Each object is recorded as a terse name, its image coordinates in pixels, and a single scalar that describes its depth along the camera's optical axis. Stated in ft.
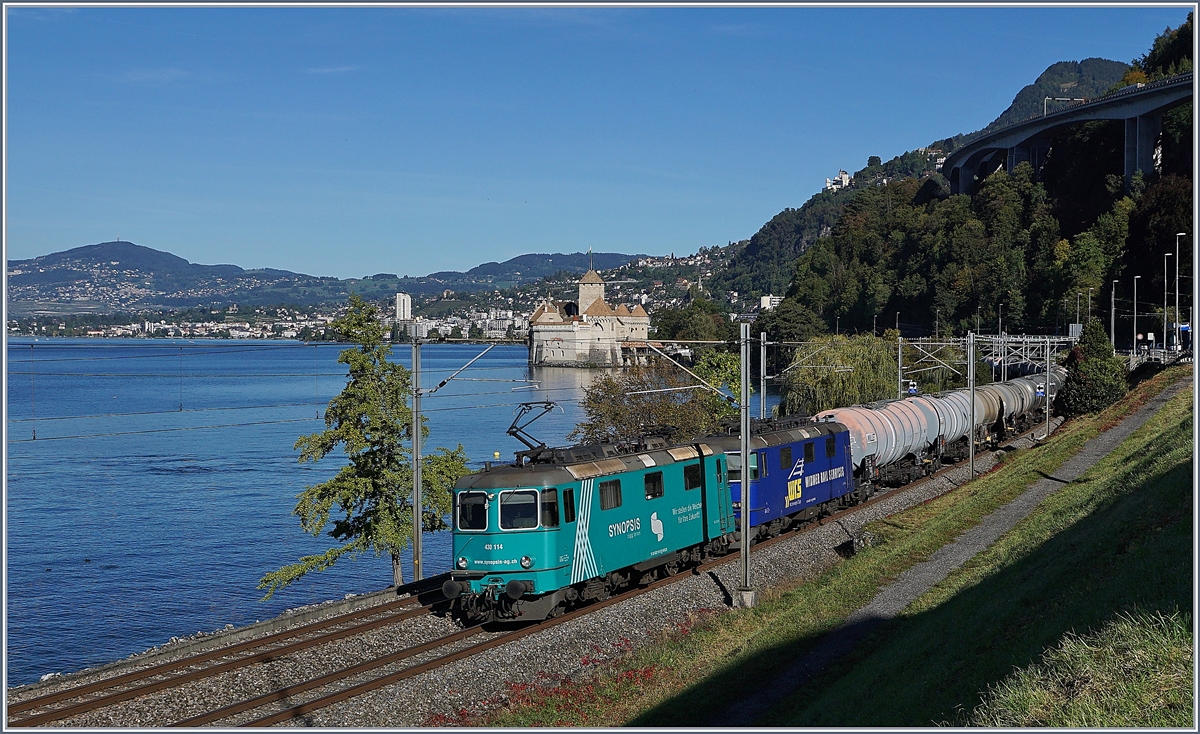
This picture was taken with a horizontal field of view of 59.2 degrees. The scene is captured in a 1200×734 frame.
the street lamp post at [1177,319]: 222.58
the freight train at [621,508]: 67.51
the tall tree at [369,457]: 100.58
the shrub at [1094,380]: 195.52
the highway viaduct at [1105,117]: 372.15
